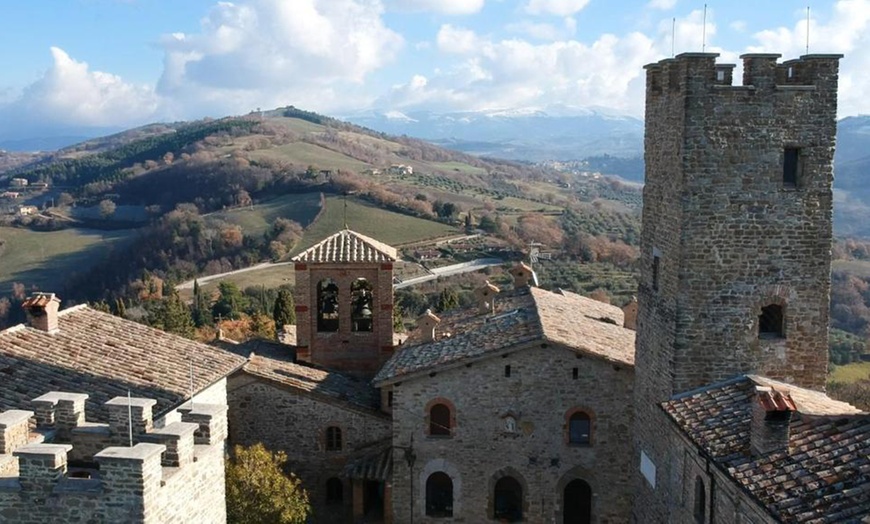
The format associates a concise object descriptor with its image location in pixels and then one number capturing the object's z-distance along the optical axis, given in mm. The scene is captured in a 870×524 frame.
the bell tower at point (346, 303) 22203
